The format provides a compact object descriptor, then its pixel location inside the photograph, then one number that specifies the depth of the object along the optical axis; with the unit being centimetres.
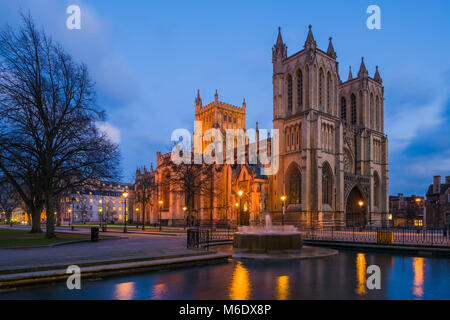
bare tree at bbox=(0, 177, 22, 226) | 2372
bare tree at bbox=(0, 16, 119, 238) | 2192
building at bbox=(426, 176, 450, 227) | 5881
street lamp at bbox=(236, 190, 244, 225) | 5541
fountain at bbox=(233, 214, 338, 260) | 1602
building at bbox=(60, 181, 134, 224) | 12065
